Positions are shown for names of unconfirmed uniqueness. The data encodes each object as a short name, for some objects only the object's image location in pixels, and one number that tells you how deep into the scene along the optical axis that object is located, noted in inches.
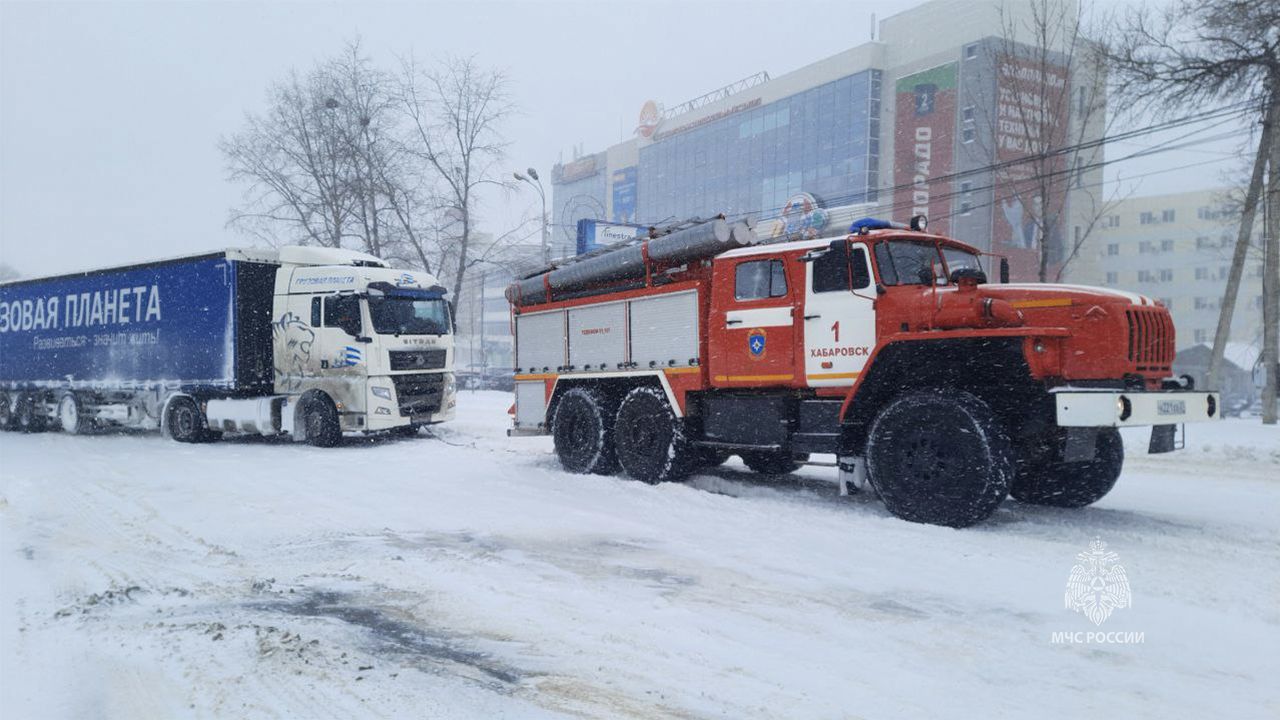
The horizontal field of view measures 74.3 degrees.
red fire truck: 270.4
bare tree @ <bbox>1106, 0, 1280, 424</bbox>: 637.9
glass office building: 2182.6
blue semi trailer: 579.5
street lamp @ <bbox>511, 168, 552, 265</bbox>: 1143.6
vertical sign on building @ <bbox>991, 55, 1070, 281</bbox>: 1850.4
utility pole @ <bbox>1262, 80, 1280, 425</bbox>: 701.3
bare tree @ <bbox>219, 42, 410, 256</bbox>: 1112.2
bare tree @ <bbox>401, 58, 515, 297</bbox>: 1080.2
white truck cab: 575.5
